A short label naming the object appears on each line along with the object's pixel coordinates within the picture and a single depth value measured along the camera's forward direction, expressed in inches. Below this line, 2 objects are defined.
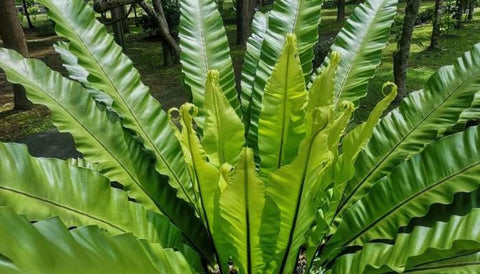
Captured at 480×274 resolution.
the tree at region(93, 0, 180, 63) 168.7
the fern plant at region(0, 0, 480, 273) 37.1
